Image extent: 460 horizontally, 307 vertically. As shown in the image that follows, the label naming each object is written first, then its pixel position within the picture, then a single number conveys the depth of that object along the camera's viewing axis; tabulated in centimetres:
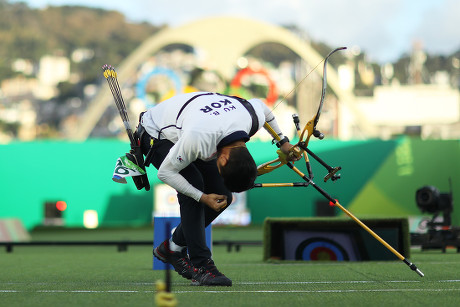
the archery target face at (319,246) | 1756
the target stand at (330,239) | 1723
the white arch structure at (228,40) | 8450
